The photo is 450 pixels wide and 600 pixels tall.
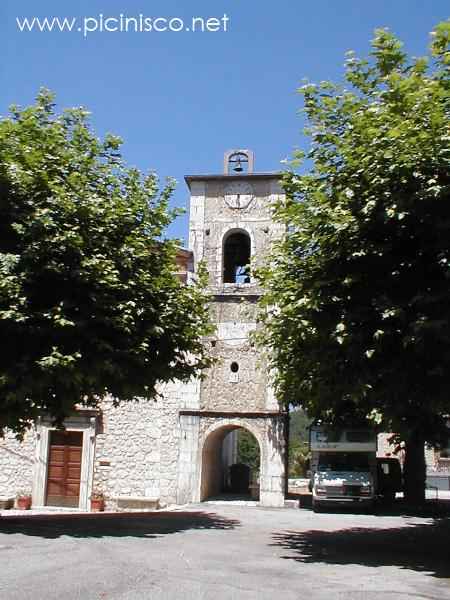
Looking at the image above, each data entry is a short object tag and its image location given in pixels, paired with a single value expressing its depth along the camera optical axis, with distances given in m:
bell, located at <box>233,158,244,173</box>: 23.53
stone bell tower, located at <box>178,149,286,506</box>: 20.94
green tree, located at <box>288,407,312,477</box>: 40.54
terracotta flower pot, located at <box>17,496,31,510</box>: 21.14
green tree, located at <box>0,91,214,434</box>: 11.84
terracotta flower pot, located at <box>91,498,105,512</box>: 20.97
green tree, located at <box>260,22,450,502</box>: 8.92
